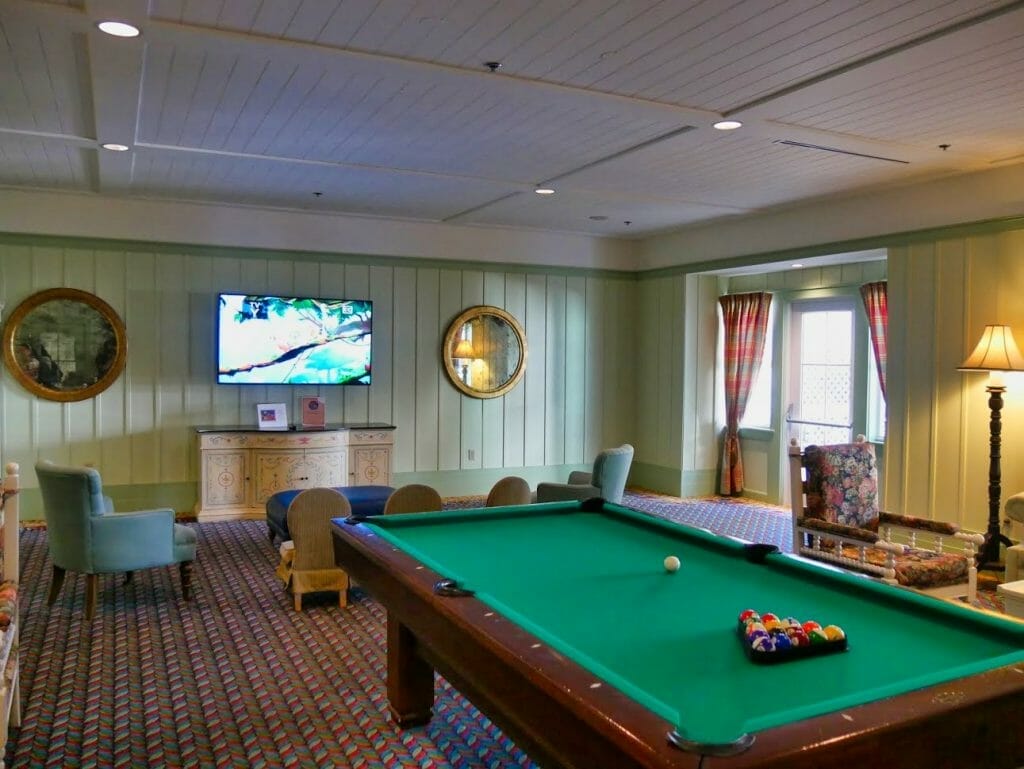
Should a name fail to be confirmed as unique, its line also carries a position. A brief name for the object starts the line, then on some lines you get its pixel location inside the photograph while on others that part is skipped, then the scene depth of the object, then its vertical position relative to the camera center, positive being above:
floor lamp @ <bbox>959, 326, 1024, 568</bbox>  5.36 -0.06
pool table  1.55 -0.67
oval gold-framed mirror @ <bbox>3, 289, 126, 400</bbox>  6.89 +0.23
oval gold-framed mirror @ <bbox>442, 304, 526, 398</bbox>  8.50 +0.22
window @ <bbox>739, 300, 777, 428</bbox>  8.59 -0.22
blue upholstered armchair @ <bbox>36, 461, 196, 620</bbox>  4.44 -0.87
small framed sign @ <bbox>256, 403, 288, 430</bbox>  7.50 -0.40
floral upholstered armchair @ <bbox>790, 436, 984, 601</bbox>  4.27 -0.85
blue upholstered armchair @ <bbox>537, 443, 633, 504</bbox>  5.58 -0.76
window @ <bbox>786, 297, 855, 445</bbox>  7.82 +0.03
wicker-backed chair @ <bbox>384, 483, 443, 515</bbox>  4.64 -0.71
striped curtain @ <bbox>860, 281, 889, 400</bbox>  7.23 +0.49
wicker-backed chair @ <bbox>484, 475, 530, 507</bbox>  4.82 -0.69
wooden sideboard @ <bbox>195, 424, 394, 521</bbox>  7.12 -0.81
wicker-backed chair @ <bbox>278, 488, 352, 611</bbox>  4.70 -1.00
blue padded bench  5.76 -0.93
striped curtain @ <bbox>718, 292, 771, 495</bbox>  8.51 +0.16
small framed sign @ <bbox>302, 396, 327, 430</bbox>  7.54 -0.37
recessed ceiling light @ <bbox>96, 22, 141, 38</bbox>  3.33 +1.40
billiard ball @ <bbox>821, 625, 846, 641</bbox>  2.03 -0.64
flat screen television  7.47 +0.31
